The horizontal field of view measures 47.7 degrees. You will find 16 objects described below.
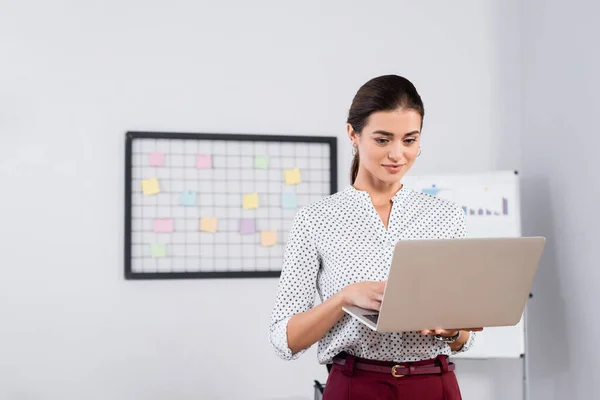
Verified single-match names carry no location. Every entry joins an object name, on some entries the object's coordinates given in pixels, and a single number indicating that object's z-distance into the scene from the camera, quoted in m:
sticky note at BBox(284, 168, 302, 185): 3.06
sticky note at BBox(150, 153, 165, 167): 2.94
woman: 1.32
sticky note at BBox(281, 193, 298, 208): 3.05
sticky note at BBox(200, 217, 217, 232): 2.97
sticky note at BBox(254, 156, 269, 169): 3.03
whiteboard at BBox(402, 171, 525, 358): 2.91
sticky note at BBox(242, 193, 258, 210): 3.01
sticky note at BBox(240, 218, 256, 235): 3.01
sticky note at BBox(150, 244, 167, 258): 2.93
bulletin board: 2.93
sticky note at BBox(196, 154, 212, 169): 2.98
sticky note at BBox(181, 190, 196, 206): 2.96
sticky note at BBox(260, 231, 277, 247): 3.02
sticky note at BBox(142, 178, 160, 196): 2.93
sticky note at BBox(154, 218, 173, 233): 2.93
